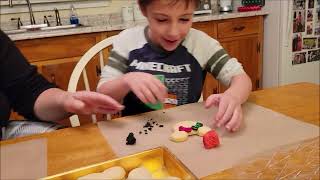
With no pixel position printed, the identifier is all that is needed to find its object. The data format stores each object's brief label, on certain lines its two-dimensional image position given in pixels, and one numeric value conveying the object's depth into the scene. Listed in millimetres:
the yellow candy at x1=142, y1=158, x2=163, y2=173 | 407
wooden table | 506
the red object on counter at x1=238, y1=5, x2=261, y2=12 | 2261
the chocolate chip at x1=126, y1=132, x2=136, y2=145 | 576
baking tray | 373
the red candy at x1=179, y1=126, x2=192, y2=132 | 596
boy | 812
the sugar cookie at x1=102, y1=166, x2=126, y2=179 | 382
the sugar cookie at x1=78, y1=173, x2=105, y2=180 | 377
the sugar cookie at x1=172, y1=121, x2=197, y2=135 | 608
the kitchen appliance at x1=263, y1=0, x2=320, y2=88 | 2215
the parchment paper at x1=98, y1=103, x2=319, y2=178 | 508
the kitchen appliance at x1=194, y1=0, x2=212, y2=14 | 2284
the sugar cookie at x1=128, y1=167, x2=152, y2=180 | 380
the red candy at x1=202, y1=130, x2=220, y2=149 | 544
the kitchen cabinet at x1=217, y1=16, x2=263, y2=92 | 2166
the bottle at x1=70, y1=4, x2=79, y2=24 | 2135
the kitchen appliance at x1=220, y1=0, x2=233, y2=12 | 2415
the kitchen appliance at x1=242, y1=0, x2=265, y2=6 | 2337
